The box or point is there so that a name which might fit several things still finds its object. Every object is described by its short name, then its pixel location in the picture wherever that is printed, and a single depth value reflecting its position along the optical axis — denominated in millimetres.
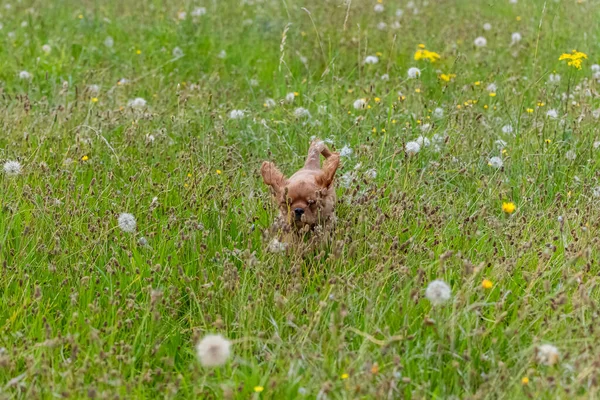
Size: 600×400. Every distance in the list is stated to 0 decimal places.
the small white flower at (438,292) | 2871
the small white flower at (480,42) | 7094
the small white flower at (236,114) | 5371
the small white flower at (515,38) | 7141
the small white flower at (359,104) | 5316
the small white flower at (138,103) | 5641
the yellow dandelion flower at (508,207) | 3432
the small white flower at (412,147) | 4434
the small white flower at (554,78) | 5938
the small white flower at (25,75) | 6074
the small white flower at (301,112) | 5332
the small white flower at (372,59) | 6285
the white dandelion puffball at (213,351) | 2510
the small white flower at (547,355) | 2621
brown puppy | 3545
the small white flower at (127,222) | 3707
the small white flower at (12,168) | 4125
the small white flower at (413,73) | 5604
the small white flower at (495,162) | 4530
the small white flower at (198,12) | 7751
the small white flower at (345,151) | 4648
